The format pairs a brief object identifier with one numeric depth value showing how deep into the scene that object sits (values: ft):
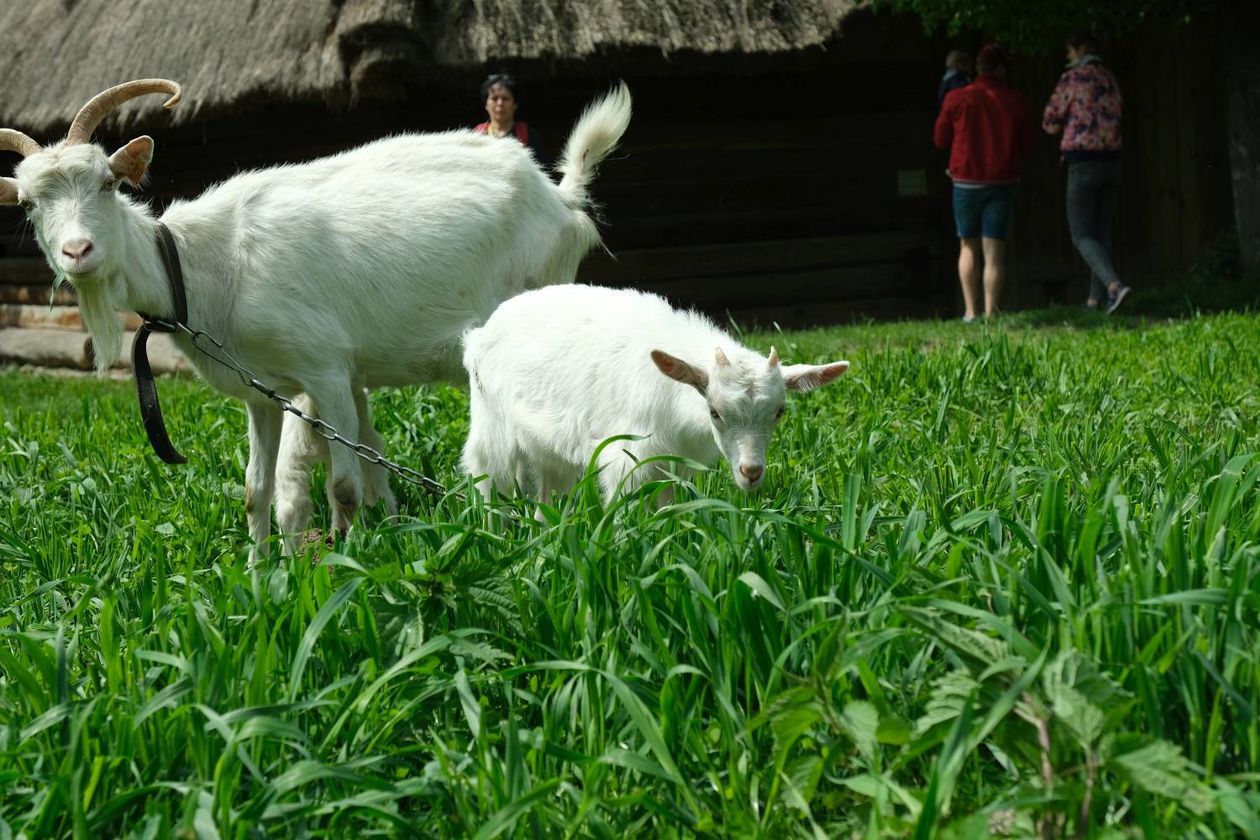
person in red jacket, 38.19
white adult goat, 17.13
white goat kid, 13.84
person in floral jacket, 37.45
